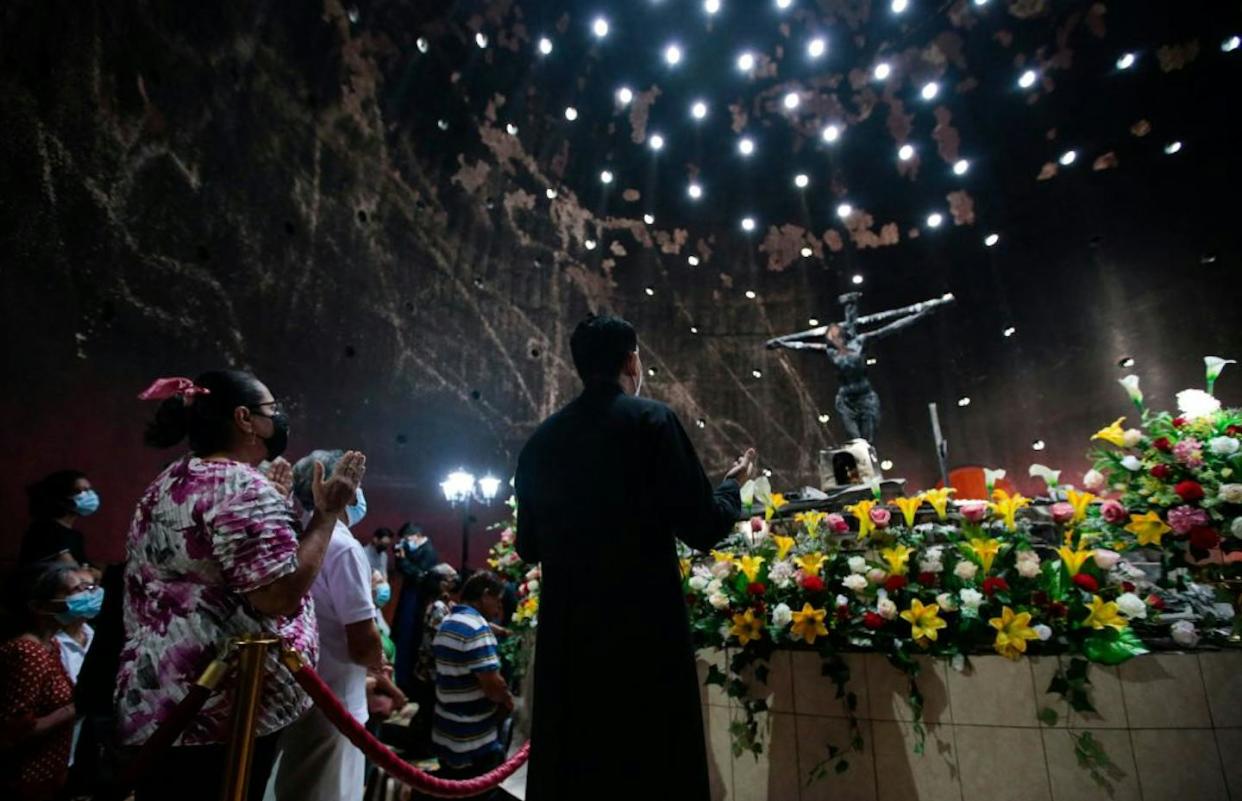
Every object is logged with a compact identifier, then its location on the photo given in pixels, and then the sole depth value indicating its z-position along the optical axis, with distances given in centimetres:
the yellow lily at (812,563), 271
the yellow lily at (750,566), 286
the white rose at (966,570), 246
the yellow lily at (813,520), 307
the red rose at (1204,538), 232
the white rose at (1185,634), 214
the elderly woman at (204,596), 125
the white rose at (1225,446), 236
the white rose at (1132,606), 219
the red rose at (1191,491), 235
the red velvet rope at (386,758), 139
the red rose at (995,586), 240
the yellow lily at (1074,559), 235
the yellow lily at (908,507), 282
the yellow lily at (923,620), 236
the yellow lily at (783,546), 295
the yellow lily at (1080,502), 266
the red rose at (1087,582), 228
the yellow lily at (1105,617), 220
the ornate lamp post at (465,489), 606
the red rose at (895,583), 253
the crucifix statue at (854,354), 725
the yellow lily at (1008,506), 258
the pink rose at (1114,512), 250
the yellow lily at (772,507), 327
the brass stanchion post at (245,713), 116
